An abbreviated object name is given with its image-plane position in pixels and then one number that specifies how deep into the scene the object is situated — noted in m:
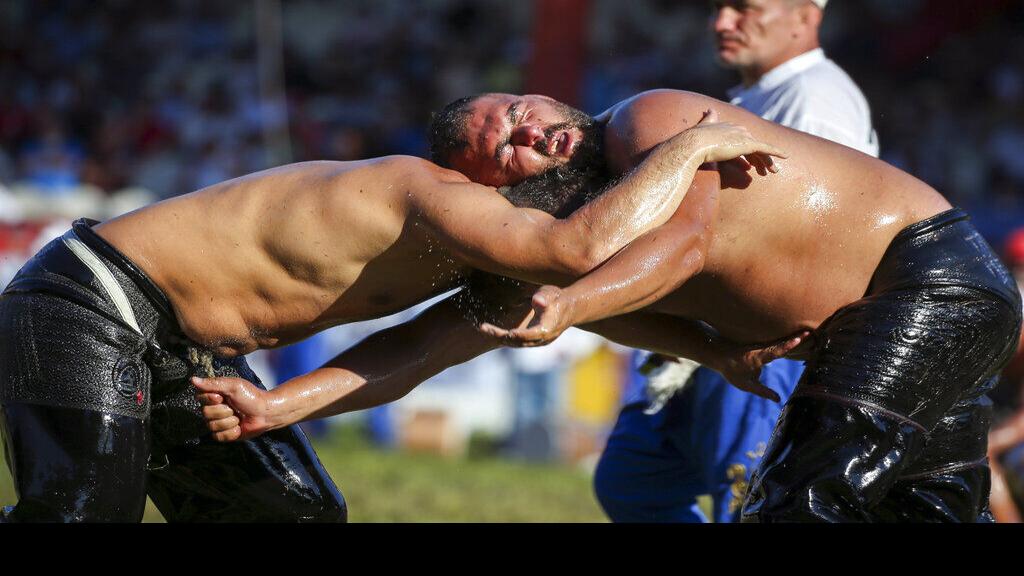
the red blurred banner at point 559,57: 19.64
